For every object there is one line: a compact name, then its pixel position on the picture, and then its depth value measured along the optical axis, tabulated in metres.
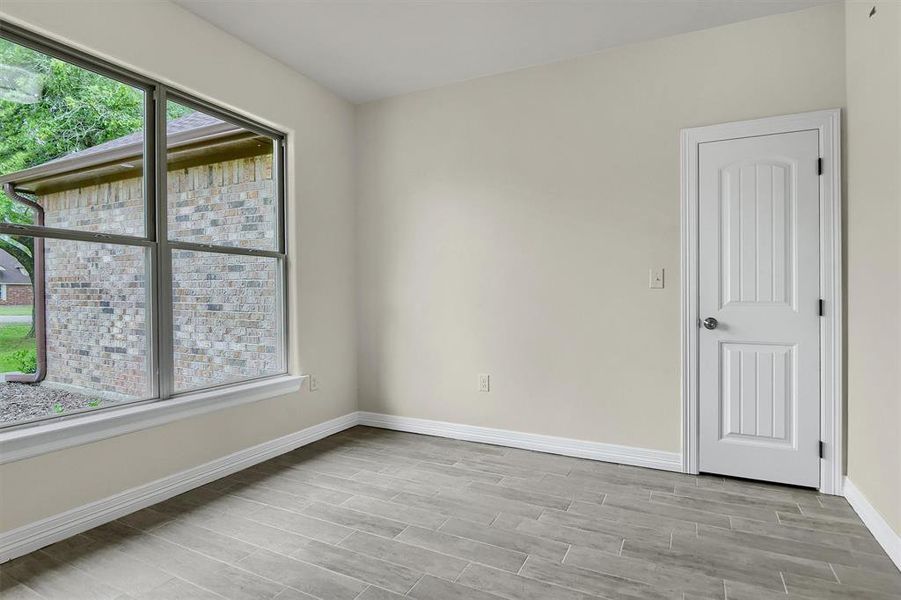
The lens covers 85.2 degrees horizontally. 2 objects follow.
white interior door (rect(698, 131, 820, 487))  2.74
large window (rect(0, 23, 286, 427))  2.20
